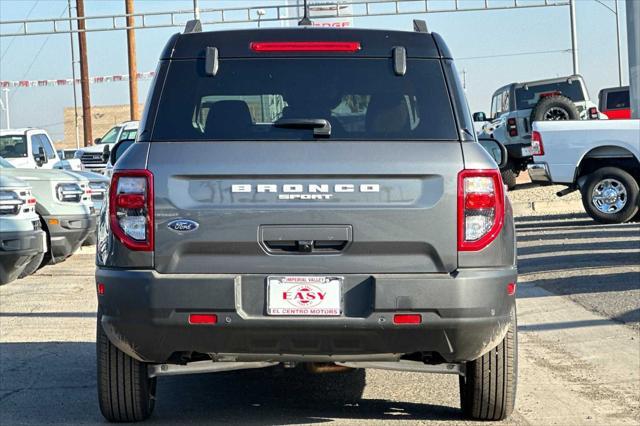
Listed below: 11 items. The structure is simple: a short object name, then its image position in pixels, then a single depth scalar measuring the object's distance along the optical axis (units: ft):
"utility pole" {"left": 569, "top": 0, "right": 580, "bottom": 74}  137.60
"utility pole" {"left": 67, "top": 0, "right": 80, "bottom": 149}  199.52
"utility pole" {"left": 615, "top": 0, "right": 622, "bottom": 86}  189.16
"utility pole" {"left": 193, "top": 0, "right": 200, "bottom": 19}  130.64
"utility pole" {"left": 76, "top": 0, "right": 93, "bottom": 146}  136.56
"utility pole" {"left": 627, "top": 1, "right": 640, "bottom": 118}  57.36
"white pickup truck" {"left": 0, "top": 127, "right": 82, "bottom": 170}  68.54
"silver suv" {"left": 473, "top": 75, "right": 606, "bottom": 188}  82.43
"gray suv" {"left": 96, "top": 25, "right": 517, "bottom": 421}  16.69
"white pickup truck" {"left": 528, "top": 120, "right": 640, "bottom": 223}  59.67
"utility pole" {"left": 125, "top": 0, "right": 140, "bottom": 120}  128.16
